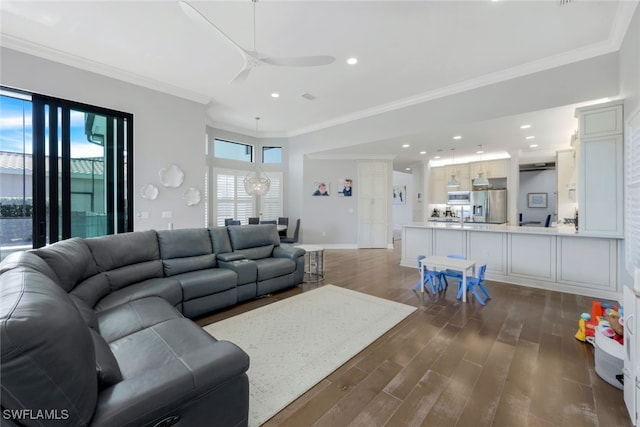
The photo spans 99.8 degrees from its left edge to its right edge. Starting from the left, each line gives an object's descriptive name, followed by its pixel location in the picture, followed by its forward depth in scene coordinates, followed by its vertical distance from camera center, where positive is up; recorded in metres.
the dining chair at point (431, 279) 4.11 -1.04
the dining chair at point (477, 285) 3.76 -1.07
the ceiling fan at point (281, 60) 2.76 +1.60
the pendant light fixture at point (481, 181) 7.37 +0.84
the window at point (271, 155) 8.55 +1.83
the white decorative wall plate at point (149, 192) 4.79 +0.37
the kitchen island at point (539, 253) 3.82 -0.70
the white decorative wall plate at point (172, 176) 5.00 +0.68
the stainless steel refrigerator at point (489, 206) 7.71 +0.17
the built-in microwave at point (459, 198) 8.34 +0.45
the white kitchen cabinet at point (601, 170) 3.58 +0.57
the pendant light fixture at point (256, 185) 6.49 +0.66
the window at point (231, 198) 7.53 +0.43
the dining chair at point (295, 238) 7.15 -0.71
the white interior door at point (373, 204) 8.13 +0.24
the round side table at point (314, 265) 4.85 -1.04
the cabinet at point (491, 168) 7.74 +1.29
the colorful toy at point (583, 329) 2.64 -1.17
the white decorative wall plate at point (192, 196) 5.30 +0.32
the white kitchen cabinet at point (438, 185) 9.02 +0.90
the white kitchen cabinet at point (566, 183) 6.60 +0.71
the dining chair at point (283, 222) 8.02 -0.30
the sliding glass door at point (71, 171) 3.82 +0.65
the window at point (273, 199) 8.41 +0.41
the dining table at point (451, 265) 3.71 -0.76
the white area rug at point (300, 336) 2.02 -1.28
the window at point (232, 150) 7.57 +1.83
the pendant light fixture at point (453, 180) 8.25 +0.99
